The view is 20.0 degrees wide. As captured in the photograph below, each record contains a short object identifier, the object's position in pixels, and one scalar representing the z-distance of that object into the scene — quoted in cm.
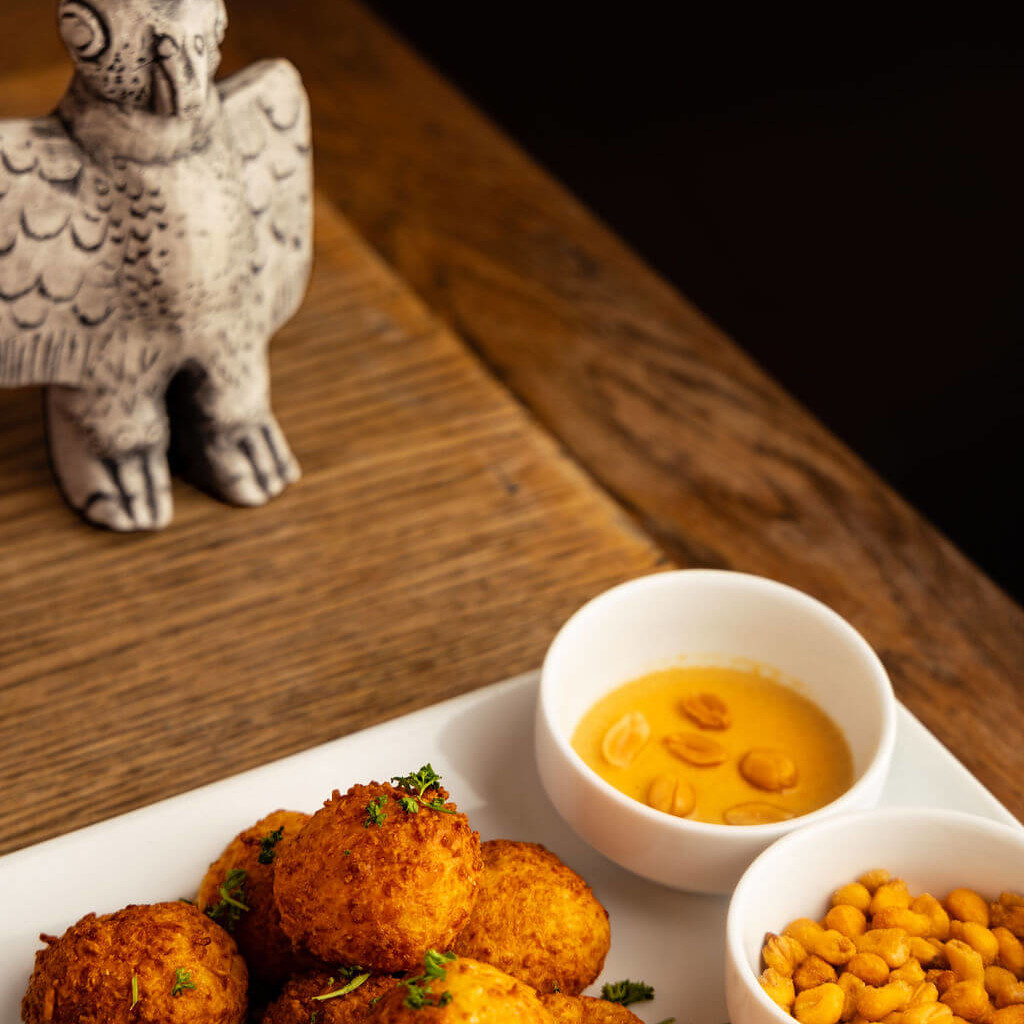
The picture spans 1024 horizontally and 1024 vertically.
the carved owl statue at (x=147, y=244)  68
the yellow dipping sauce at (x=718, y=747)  67
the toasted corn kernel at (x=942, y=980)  63
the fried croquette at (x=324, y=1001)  61
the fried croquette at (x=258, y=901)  64
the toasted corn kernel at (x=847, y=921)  65
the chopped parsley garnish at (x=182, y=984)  61
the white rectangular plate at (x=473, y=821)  65
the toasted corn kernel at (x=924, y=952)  64
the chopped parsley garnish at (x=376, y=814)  62
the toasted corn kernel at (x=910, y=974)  63
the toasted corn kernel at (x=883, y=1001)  63
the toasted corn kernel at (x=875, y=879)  65
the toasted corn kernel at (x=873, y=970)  63
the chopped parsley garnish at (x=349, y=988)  61
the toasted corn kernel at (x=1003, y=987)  63
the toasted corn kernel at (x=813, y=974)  63
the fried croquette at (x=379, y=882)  61
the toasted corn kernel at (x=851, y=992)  63
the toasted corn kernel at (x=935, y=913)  65
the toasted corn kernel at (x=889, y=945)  64
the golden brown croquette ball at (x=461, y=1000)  59
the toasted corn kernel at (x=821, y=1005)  63
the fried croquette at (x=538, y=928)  64
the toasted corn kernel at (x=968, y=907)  65
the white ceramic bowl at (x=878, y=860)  64
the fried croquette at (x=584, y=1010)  63
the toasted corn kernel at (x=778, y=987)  63
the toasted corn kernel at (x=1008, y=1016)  63
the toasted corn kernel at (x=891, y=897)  65
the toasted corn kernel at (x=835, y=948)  64
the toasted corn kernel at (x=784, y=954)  64
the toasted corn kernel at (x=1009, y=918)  64
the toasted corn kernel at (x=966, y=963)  63
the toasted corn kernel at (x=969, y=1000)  63
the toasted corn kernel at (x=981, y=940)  64
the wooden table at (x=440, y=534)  73
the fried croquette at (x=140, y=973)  61
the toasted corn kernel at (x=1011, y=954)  64
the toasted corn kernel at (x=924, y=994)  63
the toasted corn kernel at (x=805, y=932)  64
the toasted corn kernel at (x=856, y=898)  65
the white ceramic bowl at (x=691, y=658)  65
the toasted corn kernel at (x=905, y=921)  64
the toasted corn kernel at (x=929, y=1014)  62
